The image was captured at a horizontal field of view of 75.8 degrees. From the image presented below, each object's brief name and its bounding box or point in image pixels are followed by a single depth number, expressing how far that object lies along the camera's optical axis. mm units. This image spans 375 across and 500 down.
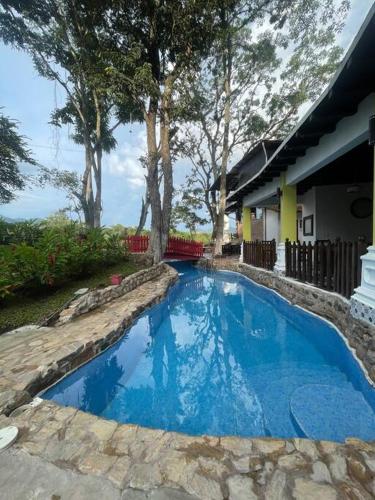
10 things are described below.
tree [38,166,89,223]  15234
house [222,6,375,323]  3129
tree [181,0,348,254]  10922
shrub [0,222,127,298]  4531
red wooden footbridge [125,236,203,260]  13102
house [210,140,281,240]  11617
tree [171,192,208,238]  21562
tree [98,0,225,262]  8109
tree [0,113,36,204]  12551
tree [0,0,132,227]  9125
